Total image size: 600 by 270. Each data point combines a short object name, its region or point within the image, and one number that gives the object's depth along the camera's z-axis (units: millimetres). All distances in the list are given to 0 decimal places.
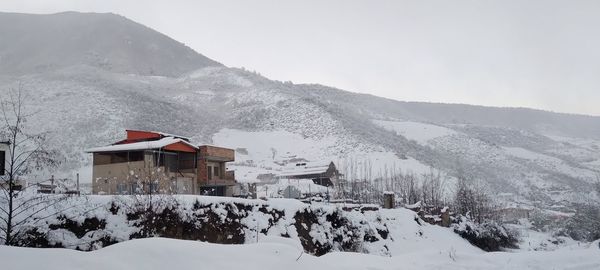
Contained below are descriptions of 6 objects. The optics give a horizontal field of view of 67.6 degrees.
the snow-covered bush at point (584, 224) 29531
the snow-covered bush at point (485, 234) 27188
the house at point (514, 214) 44244
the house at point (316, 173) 53656
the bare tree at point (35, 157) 8991
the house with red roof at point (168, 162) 28875
